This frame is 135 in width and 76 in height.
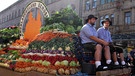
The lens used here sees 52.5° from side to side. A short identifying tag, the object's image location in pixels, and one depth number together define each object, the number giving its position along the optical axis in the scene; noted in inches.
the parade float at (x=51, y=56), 119.8
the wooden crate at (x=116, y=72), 105.1
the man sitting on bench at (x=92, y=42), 113.0
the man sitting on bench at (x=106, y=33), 133.9
